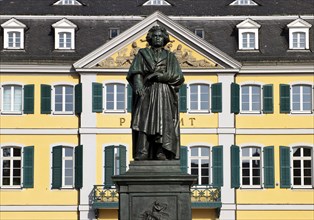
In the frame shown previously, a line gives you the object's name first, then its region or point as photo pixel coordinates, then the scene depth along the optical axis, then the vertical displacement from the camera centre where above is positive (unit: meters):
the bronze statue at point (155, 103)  15.87 +0.49
